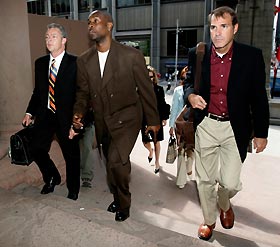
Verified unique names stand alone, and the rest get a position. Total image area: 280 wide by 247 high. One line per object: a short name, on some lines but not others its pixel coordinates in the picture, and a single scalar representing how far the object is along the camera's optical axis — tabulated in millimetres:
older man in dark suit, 3281
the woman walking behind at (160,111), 4781
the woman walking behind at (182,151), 4465
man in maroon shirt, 2512
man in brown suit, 2709
